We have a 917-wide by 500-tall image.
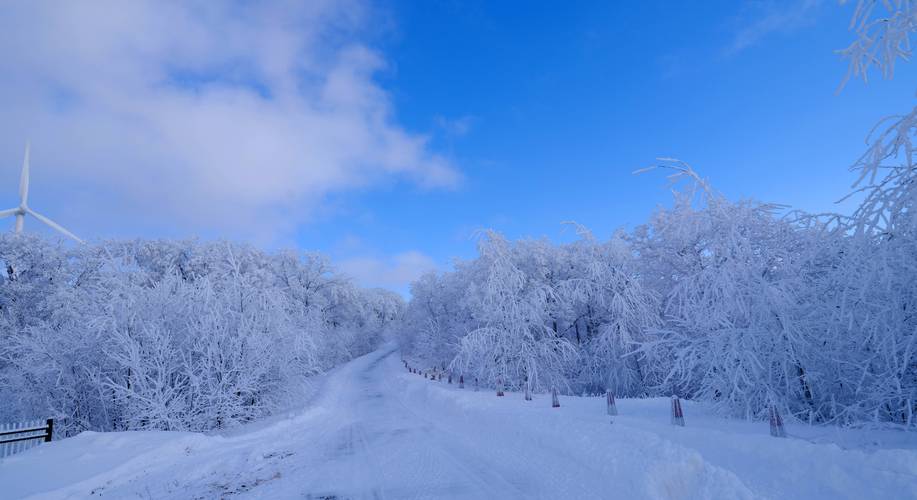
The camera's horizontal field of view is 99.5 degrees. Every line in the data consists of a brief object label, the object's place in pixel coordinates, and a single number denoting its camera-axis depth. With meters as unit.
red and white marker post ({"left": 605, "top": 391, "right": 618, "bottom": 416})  9.95
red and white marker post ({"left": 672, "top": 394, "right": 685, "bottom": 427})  8.13
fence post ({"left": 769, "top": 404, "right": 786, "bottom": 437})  6.61
